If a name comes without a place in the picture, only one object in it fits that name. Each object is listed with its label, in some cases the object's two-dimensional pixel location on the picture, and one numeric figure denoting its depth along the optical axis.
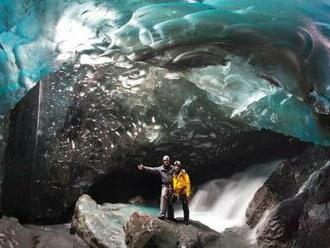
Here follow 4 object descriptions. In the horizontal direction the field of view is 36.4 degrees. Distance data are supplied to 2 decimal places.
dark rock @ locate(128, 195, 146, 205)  12.73
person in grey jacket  9.23
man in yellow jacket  9.20
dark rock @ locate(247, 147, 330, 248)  9.27
